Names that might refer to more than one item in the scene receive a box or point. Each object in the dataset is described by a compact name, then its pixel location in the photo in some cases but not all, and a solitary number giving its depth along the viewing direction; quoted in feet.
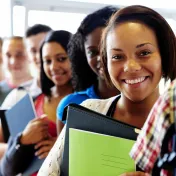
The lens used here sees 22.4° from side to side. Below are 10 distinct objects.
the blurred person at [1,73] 7.56
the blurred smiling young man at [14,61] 7.08
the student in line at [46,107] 4.35
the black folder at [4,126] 4.88
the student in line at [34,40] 6.85
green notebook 2.73
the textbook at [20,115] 4.58
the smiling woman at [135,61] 3.09
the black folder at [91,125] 2.78
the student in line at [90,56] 4.19
